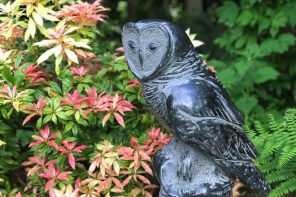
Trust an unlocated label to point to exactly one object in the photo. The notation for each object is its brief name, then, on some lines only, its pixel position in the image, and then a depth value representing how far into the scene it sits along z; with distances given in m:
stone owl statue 2.15
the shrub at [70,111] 2.75
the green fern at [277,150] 3.23
